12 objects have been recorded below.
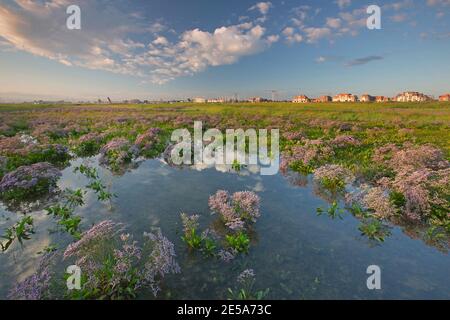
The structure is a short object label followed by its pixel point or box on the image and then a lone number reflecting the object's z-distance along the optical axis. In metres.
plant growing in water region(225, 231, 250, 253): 7.79
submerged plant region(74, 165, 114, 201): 11.59
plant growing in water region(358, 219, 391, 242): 8.39
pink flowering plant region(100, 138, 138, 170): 17.39
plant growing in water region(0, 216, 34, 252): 8.26
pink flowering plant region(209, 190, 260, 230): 9.20
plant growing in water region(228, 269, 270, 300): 5.95
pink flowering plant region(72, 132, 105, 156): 20.58
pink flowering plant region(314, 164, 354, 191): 12.80
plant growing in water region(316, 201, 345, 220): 9.91
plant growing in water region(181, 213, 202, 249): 7.89
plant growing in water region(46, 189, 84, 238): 8.91
